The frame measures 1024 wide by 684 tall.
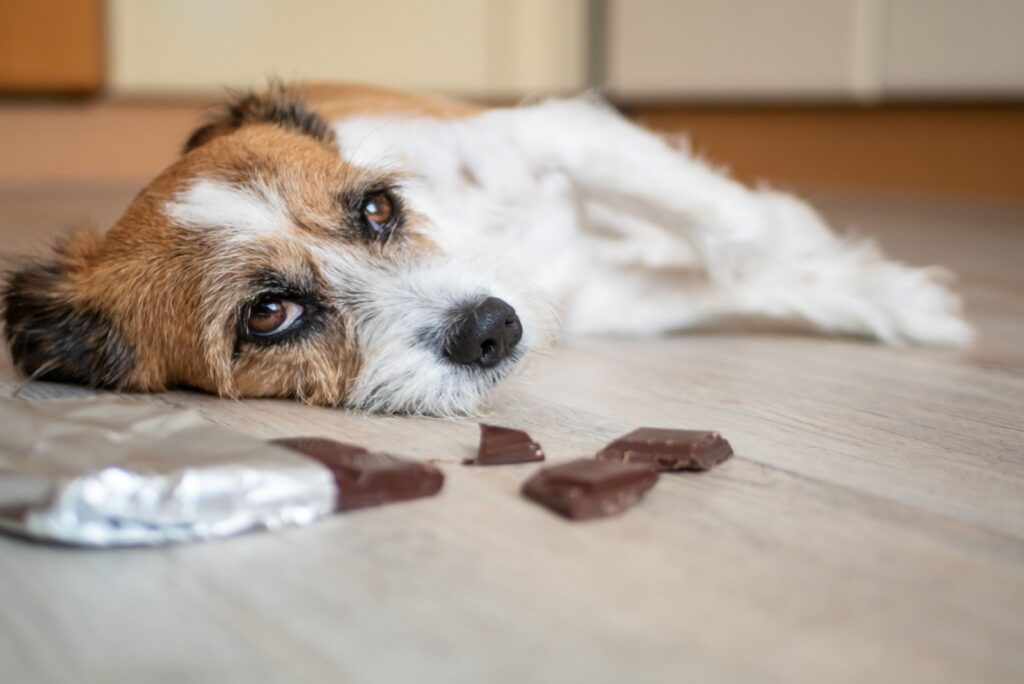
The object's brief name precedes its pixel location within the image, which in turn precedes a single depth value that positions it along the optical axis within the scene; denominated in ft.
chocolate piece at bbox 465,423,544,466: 1.20
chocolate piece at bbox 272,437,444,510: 1.07
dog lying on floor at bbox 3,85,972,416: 1.41
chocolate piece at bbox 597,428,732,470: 1.17
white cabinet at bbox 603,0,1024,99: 3.42
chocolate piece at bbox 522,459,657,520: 1.05
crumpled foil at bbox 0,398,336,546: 0.99
